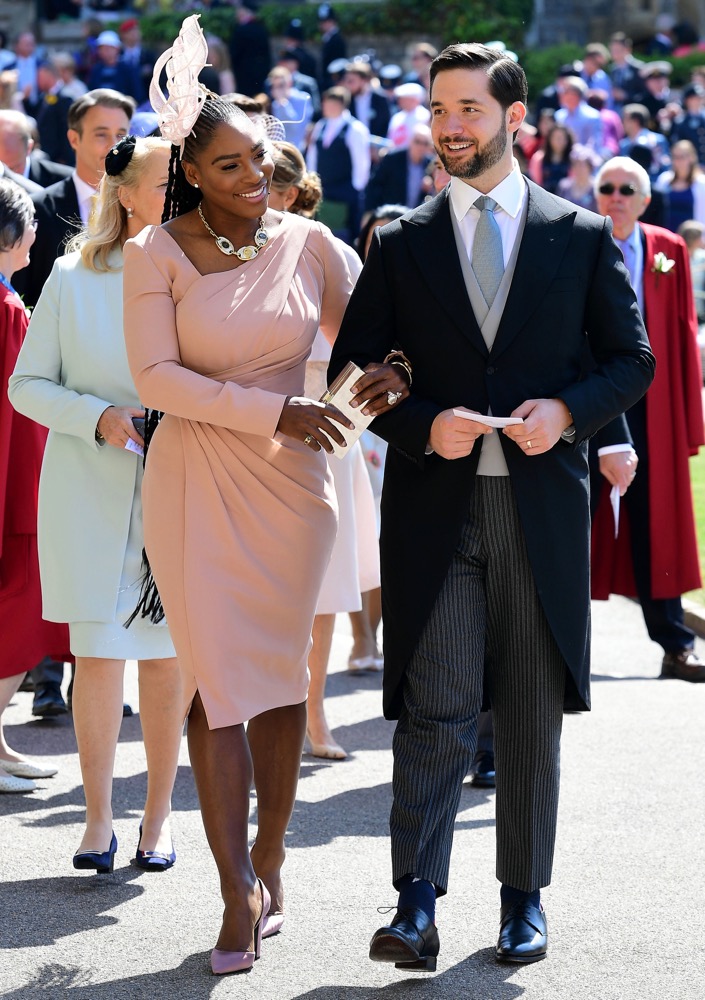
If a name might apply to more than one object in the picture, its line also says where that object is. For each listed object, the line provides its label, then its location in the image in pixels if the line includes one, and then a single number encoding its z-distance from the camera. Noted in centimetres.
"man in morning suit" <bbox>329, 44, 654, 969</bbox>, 796
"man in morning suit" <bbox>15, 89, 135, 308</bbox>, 1513
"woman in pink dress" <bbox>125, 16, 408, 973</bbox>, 808
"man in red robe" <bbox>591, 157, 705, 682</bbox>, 1487
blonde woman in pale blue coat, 979
